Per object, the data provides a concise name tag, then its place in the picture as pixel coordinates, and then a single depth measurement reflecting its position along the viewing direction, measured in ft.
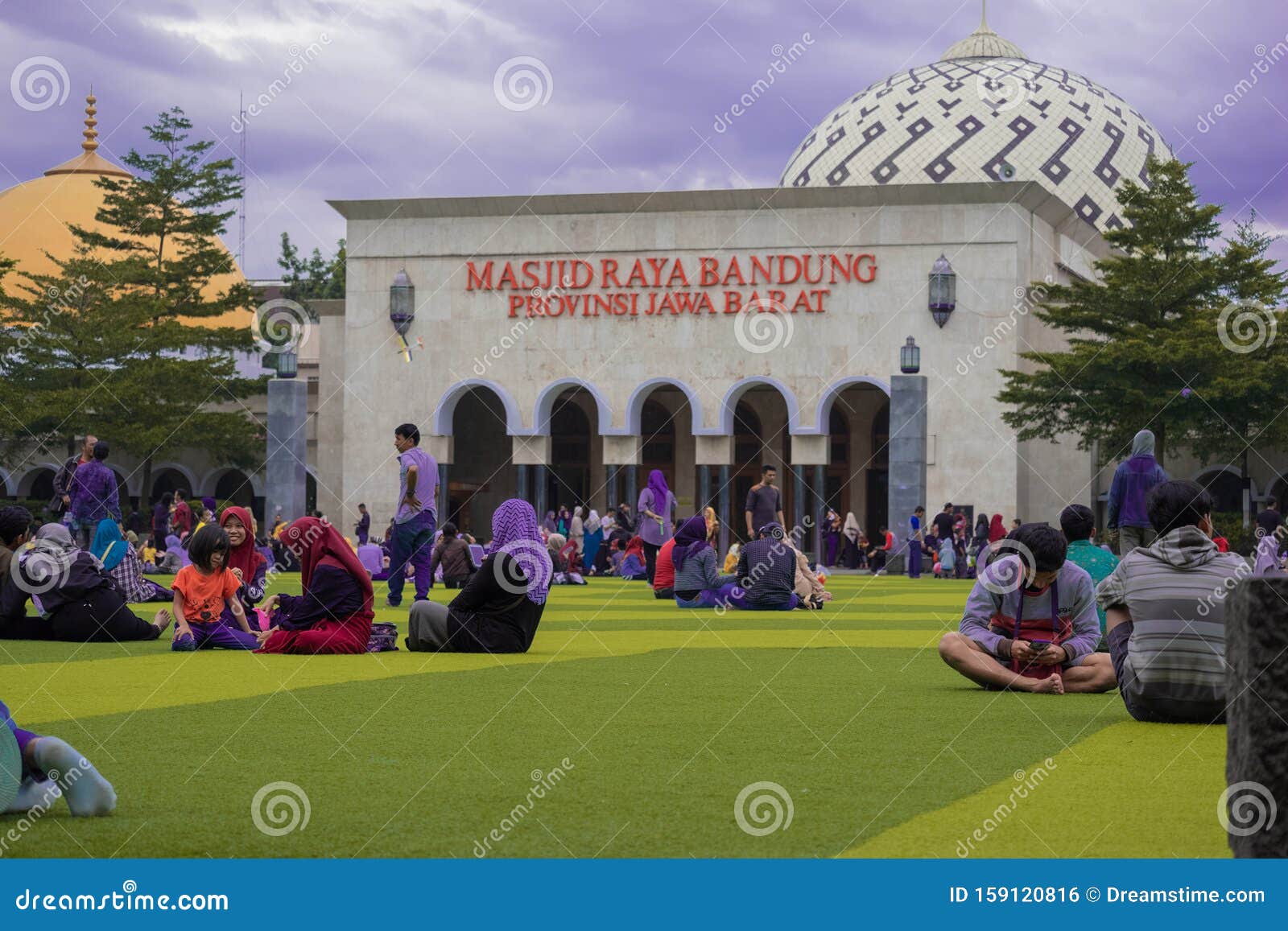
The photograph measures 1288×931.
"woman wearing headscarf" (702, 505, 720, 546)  63.05
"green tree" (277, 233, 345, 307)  200.03
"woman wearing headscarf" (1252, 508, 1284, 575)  58.23
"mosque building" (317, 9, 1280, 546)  125.49
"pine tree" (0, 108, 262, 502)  135.44
